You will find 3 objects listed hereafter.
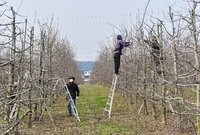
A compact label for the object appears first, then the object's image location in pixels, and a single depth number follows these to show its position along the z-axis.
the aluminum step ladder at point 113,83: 10.70
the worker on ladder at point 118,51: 10.26
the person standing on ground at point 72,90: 11.59
